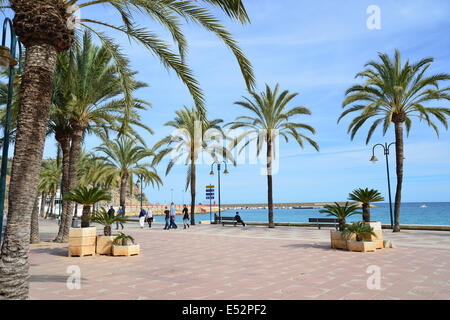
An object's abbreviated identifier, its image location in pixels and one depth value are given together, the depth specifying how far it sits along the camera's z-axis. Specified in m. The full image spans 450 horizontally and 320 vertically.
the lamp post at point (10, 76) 6.09
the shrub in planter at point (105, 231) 11.08
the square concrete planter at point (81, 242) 10.62
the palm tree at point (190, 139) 27.97
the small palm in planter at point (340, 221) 11.56
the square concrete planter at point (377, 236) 11.48
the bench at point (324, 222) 20.66
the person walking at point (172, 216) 23.45
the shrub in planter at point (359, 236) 10.88
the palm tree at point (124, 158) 30.81
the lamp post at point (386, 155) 22.88
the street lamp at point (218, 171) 32.28
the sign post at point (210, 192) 30.67
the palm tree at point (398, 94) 18.50
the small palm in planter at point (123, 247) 10.70
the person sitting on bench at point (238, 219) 25.20
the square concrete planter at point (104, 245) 11.05
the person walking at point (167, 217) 23.34
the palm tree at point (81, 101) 13.88
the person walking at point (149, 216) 25.91
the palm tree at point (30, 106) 5.00
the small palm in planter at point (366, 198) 11.90
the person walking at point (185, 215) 23.48
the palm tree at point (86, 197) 11.33
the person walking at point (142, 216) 24.39
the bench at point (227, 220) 26.41
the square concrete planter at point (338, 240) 11.45
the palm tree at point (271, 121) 22.95
